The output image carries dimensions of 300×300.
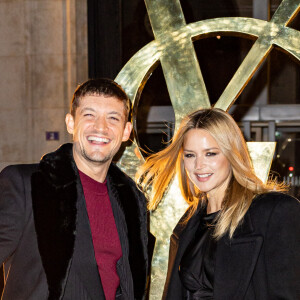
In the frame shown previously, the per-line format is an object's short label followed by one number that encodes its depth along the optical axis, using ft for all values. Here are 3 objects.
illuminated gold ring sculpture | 11.08
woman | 6.61
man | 6.90
